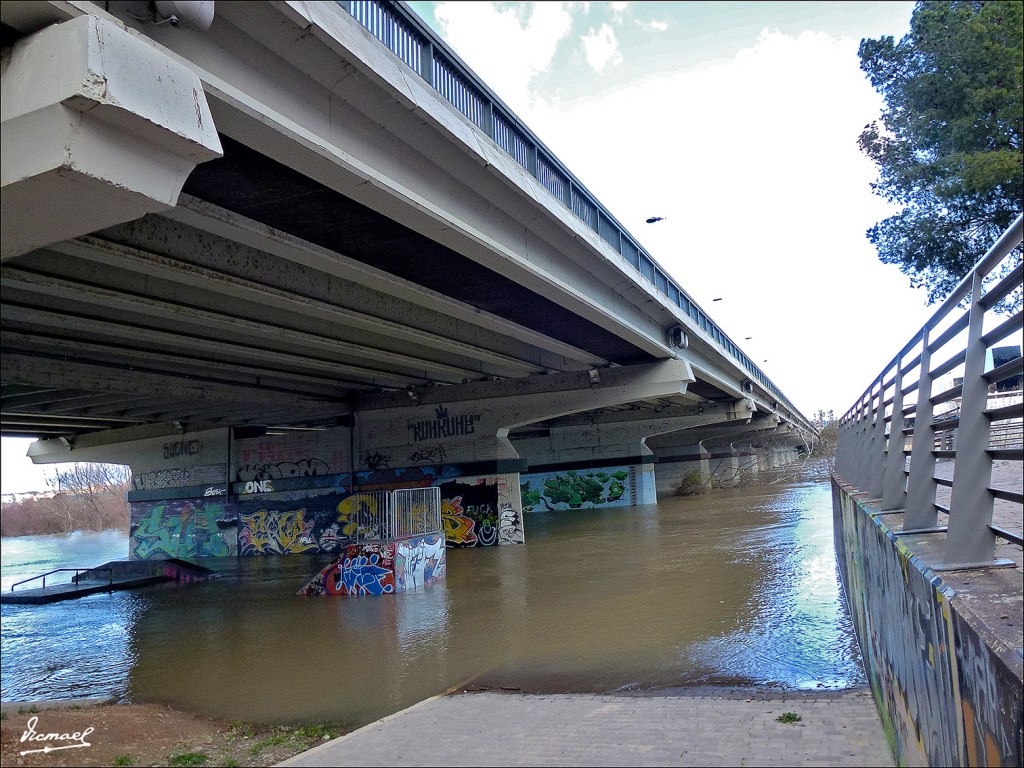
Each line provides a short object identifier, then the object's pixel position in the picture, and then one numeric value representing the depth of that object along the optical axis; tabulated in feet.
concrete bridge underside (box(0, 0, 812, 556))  15.58
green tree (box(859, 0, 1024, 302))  48.16
